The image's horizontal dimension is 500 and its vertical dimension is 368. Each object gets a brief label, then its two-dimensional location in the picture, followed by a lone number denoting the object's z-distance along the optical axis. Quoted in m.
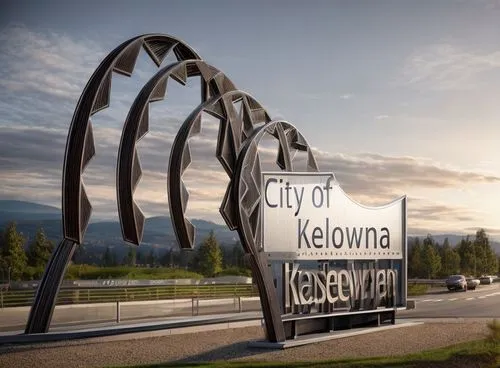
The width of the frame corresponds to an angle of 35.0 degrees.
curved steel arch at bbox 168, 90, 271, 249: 17.67
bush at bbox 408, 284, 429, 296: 52.49
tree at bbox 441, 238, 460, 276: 107.75
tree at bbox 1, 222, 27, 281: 74.12
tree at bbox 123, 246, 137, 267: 125.56
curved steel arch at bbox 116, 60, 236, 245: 16.20
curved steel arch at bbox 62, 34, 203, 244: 15.71
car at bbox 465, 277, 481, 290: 61.90
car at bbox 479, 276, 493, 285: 78.62
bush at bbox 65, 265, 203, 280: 73.32
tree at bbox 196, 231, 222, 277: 89.19
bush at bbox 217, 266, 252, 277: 81.00
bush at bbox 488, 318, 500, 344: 16.92
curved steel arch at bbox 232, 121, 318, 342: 19.47
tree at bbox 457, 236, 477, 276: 111.50
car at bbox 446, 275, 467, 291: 58.47
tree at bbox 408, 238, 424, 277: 98.94
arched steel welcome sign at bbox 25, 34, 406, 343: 16.22
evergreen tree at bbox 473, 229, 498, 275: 114.19
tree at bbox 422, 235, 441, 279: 97.00
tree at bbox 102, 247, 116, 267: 142.90
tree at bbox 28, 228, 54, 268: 79.31
